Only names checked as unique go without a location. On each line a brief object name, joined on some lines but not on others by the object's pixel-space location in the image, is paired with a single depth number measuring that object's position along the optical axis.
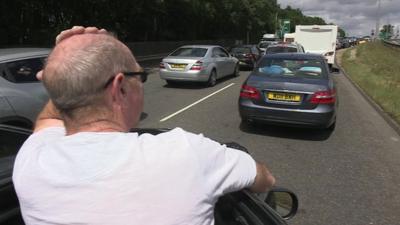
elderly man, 1.45
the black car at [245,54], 25.86
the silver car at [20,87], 6.21
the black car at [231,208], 1.79
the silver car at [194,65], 16.69
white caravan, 28.84
